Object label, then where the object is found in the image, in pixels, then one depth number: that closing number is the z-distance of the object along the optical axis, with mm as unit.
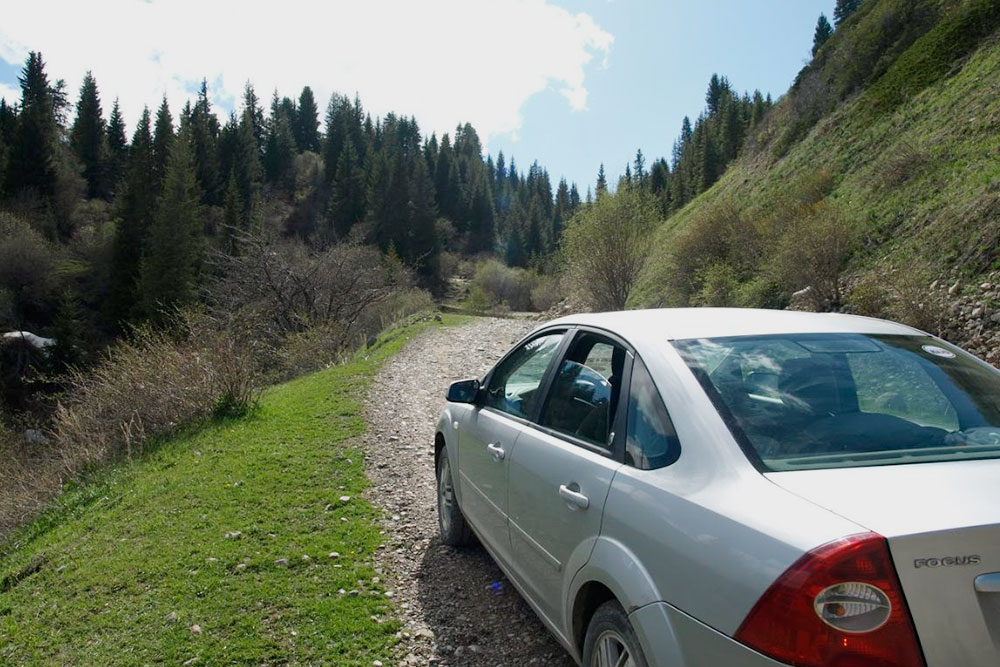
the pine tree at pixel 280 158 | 78562
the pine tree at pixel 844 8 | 68000
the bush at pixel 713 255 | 23531
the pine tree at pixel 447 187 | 91188
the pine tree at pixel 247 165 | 60312
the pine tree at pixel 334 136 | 81562
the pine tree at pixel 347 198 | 70375
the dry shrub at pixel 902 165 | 18469
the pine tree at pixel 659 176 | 95175
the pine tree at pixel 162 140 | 50594
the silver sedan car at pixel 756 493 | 1598
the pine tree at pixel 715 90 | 111156
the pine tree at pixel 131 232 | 39312
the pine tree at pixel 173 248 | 35594
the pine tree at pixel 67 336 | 29578
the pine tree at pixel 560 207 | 106825
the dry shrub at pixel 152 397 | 9367
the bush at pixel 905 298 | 11867
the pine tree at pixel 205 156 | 59406
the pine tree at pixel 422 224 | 64875
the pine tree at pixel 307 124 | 102125
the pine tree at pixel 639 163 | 142825
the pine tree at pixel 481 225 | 90875
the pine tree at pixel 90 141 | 61312
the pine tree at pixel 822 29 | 75938
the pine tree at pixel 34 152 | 48688
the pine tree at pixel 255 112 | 87312
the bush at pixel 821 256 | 16500
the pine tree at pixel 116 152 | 61438
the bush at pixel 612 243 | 27516
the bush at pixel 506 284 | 60000
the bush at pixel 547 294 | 53281
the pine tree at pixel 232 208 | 46756
